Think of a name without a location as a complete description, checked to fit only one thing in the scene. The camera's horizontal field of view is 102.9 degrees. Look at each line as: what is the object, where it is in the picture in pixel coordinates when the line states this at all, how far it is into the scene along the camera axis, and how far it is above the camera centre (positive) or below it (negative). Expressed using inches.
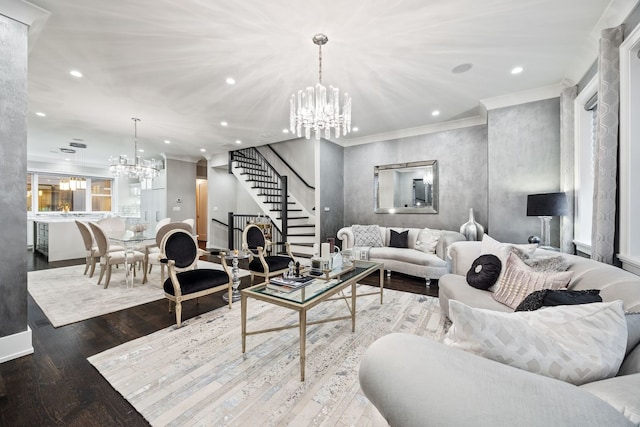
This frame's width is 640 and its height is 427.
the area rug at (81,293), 115.5 -44.6
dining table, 149.3 -16.0
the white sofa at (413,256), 161.8 -29.5
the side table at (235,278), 134.3 -35.7
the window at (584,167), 122.4 +23.0
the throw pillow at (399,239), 197.0 -20.5
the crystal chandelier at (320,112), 104.8 +43.2
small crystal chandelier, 212.0 +38.6
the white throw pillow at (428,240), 179.2 -19.7
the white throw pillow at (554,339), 29.0 -15.1
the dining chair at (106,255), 149.6 -25.9
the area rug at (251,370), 59.4 -46.4
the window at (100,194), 351.3 +25.3
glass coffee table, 71.0 -25.6
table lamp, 121.8 +4.3
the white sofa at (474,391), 20.7 -16.4
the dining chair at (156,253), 159.6 -25.9
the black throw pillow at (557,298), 46.6 -16.1
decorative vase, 177.5 -11.3
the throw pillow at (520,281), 70.1 -20.0
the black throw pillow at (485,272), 91.4 -21.7
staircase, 240.4 +16.3
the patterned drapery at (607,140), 84.0 +24.6
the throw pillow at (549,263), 76.5 -15.6
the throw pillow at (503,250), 90.7 -14.0
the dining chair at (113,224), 202.2 -9.8
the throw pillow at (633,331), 34.8 -16.1
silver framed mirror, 209.0 +22.2
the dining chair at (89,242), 166.1 -19.8
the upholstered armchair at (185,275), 104.2 -28.2
